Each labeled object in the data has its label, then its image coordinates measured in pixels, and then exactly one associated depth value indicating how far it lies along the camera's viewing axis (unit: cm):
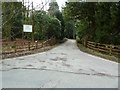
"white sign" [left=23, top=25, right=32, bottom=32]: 966
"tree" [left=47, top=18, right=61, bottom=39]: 1644
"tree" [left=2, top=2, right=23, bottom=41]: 914
